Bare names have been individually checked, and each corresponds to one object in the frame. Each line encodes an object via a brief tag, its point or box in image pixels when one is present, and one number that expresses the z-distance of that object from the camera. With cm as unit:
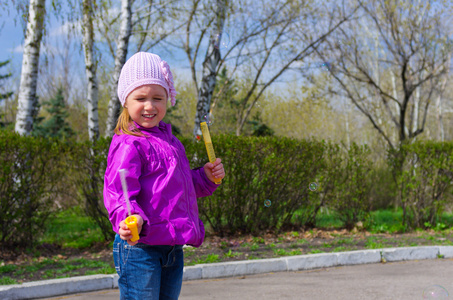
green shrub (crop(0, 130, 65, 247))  627
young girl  204
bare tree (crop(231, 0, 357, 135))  1461
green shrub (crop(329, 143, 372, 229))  870
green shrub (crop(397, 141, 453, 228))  872
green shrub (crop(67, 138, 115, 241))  699
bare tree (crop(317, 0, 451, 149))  1255
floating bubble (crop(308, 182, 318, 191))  781
